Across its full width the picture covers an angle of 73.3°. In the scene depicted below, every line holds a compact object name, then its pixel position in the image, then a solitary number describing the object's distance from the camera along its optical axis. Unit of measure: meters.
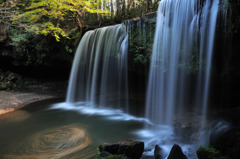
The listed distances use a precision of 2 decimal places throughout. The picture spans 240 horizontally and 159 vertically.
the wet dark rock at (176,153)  3.30
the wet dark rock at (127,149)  3.64
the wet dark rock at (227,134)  3.12
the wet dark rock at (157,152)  3.72
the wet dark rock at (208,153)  3.18
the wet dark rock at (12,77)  12.50
